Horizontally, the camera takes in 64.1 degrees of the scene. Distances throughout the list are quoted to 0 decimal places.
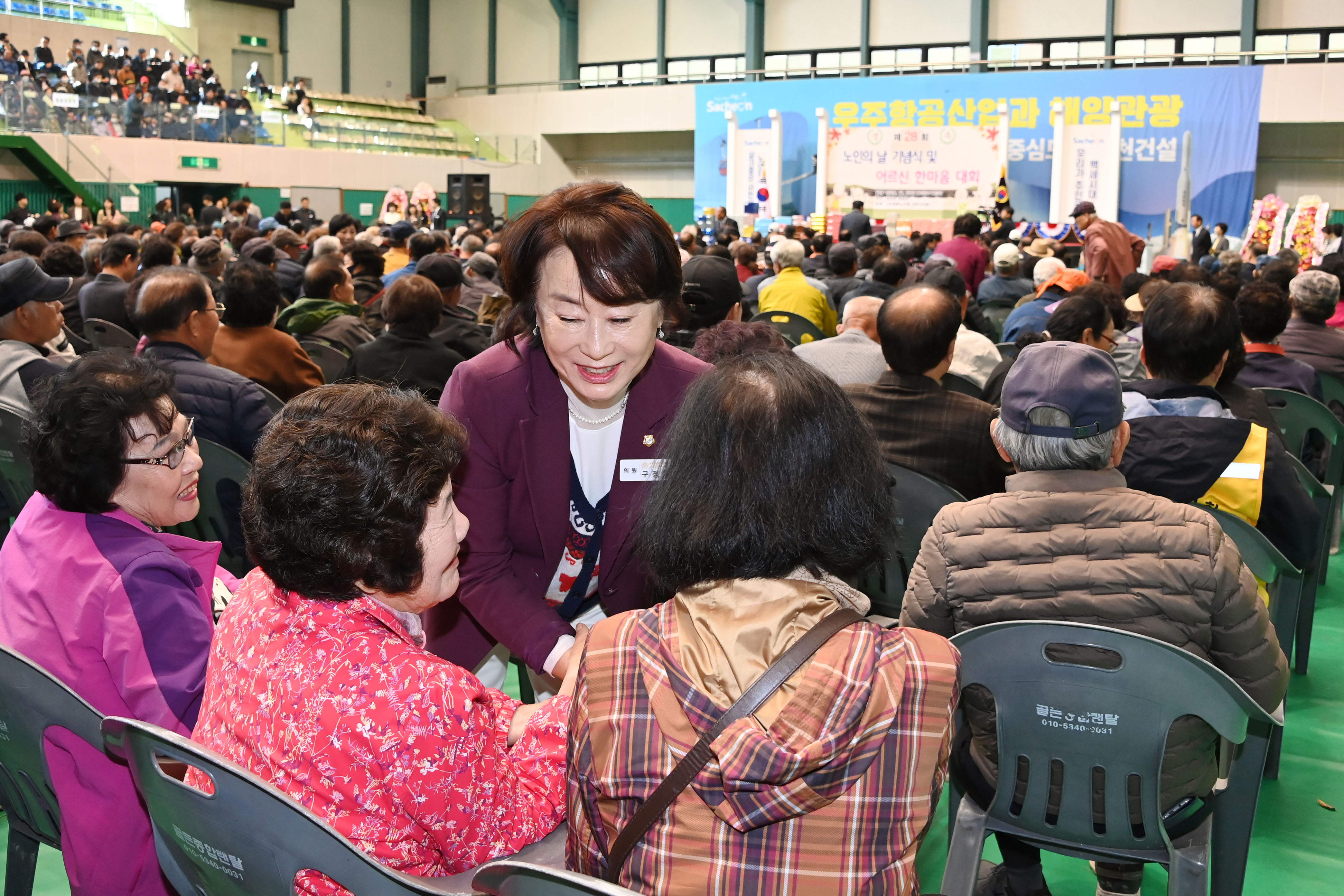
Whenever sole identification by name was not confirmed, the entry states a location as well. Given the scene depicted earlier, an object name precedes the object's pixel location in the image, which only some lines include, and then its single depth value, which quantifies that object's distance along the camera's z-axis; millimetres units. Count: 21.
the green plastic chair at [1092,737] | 1588
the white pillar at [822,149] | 18734
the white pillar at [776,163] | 18922
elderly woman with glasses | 1604
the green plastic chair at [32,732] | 1447
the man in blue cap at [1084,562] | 1761
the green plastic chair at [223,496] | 3051
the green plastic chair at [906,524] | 2635
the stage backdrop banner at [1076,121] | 16859
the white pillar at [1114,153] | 16484
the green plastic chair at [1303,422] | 3695
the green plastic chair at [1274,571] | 2379
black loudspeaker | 18297
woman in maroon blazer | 1642
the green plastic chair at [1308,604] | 3256
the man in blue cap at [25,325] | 3625
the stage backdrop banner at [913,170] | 18016
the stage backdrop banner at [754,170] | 19359
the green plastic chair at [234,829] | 1140
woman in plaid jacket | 1075
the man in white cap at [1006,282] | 7078
